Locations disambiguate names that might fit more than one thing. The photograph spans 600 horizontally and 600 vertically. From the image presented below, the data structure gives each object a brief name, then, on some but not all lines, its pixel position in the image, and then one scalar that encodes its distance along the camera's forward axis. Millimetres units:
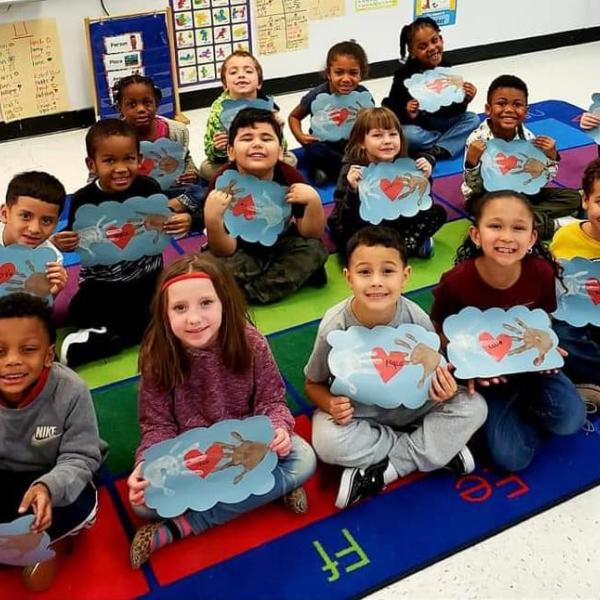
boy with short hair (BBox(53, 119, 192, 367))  2414
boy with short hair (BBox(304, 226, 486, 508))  1839
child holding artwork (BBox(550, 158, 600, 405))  2150
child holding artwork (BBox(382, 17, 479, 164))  3684
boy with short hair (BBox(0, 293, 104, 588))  1590
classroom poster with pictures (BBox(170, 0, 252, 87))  4434
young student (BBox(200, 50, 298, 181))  3285
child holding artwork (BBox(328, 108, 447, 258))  2768
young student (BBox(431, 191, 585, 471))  1938
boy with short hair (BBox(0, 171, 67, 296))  2199
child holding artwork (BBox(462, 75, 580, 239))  3020
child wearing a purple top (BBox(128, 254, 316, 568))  1703
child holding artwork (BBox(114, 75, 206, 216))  2963
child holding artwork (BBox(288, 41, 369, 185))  3402
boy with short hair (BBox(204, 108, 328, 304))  2533
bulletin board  4164
